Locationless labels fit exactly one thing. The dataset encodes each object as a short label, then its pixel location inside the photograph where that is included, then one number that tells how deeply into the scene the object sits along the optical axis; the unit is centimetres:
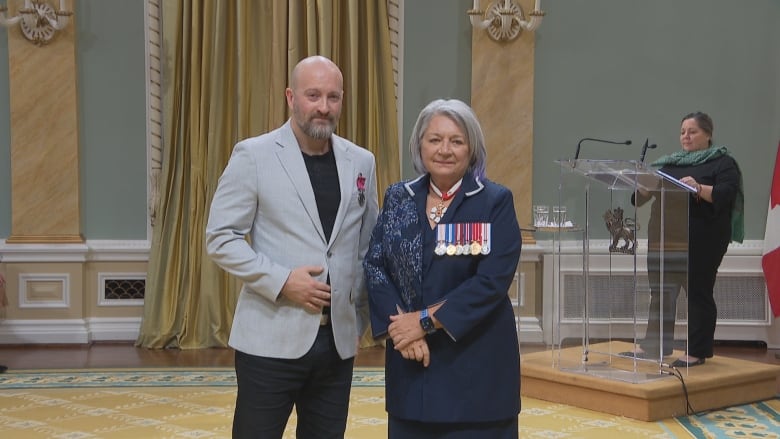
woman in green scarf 494
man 249
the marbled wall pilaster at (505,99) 676
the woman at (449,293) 234
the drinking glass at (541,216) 513
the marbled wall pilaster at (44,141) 654
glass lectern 466
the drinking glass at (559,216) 487
